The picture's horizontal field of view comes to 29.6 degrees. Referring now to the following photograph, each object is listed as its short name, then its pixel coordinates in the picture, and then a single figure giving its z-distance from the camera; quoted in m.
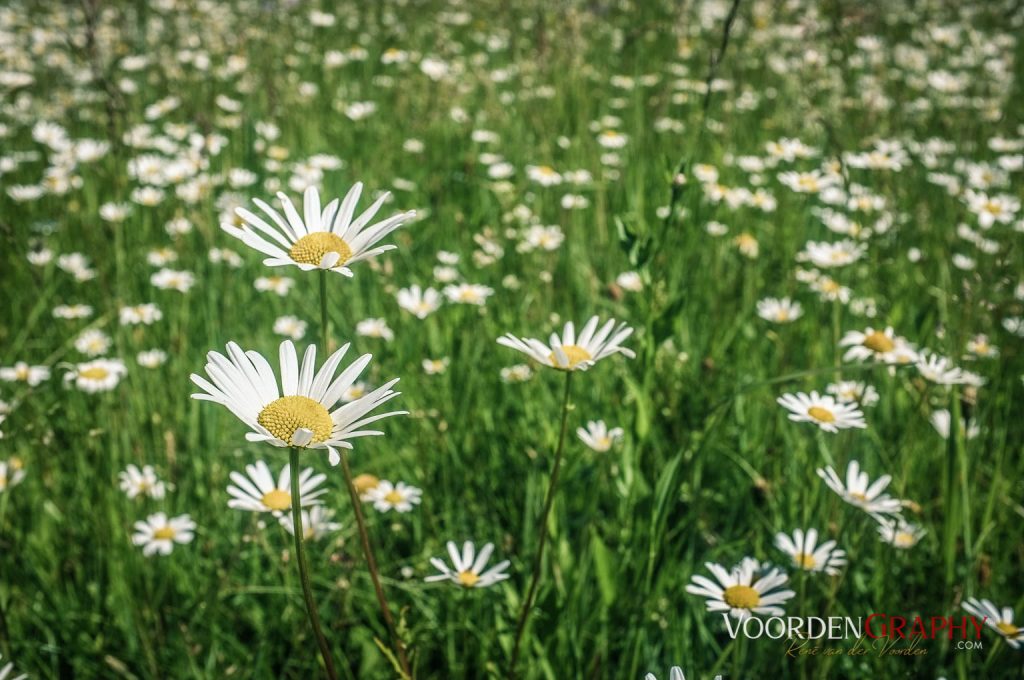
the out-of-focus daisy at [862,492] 0.68
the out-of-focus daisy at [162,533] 0.72
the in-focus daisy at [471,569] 0.65
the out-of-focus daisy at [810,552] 0.68
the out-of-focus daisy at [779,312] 0.89
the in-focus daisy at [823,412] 0.70
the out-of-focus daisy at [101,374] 0.79
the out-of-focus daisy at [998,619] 0.66
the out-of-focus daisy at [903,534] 0.74
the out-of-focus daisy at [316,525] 0.70
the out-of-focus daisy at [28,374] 0.80
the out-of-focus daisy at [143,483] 0.75
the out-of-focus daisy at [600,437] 0.73
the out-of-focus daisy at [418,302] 0.85
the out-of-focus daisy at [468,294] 0.87
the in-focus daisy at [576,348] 0.61
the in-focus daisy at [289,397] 0.57
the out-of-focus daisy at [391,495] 0.73
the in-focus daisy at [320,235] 0.59
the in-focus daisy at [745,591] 0.65
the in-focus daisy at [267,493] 0.65
